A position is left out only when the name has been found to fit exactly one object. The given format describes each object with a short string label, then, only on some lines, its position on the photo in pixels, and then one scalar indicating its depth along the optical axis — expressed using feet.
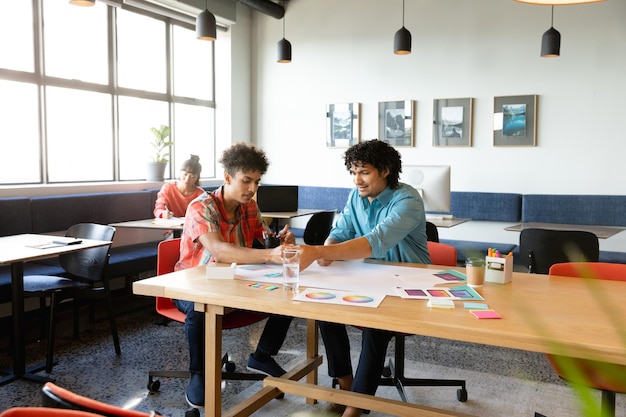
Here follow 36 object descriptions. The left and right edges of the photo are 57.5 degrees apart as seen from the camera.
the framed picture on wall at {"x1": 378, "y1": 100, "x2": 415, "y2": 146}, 21.49
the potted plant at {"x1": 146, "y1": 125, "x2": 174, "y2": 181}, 19.83
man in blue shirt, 7.70
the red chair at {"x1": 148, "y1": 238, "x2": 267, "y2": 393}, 8.77
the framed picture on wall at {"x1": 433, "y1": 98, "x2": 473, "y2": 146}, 20.48
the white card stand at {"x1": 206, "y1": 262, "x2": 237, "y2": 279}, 7.14
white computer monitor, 14.74
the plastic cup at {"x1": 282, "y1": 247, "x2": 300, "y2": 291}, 6.61
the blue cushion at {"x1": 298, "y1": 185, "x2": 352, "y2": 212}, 22.59
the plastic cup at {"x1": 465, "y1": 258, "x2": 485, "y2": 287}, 6.63
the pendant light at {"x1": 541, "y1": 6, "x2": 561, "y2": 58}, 16.79
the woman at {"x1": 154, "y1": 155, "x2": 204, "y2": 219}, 16.46
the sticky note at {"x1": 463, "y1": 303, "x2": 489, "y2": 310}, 5.71
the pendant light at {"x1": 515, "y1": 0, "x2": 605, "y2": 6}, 6.81
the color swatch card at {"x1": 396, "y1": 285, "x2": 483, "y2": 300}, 6.16
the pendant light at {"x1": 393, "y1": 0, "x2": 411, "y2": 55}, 18.26
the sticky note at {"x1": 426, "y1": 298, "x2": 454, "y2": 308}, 5.77
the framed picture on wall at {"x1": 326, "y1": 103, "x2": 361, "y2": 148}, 22.54
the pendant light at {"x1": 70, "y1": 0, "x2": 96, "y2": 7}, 12.46
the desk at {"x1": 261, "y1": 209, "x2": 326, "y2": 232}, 17.38
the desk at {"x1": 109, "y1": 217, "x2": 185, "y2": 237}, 14.32
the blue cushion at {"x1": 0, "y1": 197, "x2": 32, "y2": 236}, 14.09
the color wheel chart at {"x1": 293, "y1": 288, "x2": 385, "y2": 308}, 5.90
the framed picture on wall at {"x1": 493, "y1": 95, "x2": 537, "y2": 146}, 19.44
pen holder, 6.86
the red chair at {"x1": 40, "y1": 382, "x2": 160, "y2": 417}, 2.85
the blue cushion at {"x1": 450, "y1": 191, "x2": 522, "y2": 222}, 19.69
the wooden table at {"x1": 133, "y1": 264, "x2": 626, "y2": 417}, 4.92
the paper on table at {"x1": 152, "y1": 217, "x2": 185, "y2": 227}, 14.78
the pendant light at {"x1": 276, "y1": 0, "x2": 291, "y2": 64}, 20.22
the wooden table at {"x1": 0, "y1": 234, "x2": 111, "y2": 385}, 10.32
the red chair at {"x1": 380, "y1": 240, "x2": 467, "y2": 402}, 9.30
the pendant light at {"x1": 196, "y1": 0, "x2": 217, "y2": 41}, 16.29
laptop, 18.47
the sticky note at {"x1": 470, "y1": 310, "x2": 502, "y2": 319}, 5.37
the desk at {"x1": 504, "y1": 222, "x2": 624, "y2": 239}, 13.91
